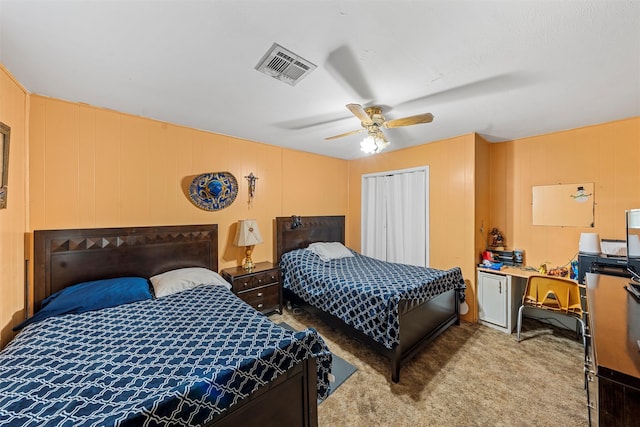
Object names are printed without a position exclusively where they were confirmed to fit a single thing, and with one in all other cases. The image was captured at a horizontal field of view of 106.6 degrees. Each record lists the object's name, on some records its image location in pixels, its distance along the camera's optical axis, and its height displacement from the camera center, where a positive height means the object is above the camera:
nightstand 2.86 -0.91
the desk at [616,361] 0.78 -0.55
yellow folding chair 2.33 -0.85
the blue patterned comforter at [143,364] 0.94 -0.78
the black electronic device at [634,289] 1.51 -0.53
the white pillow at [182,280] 2.22 -0.68
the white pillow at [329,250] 3.59 -0.59
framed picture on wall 1.61 +0.35
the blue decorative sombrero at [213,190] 2.85 +0.27
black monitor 1.92 -0.24
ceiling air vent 1.46 +0.97
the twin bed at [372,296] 2.12 -0.89
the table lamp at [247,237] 3.05 -0.32
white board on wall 2.77 +0.09
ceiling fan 1.93 +0.75
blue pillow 1.79 -0.69
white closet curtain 3.58 -0.07
